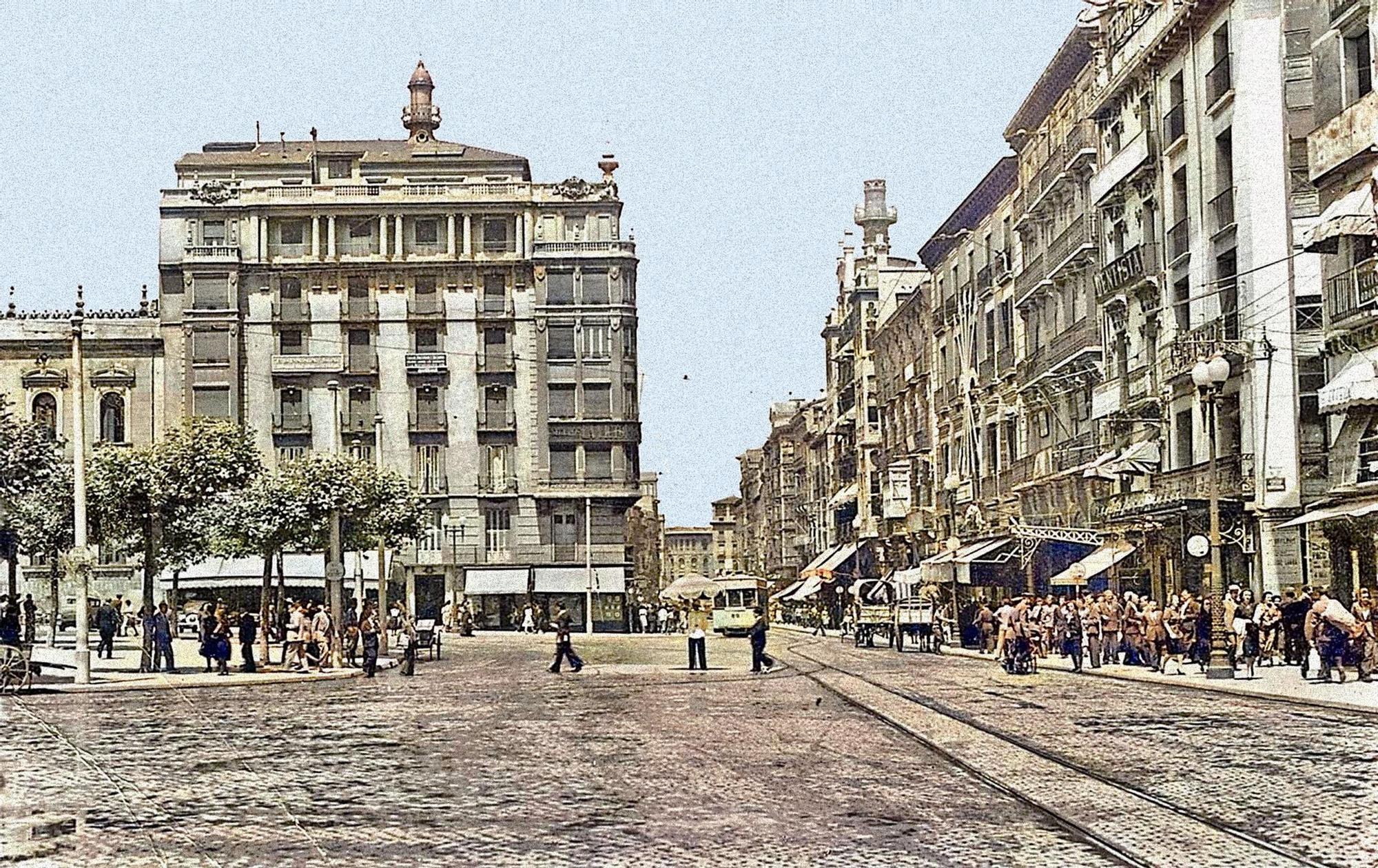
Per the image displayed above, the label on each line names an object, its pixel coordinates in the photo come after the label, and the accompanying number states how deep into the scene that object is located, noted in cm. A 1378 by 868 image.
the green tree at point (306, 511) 5391
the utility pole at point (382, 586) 5086
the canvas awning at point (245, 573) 7656
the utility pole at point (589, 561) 8475
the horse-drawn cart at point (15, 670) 3238
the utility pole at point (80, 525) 3500
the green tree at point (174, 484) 5006
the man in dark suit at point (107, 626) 4547
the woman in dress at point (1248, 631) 3341
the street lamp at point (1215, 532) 3316
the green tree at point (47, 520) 5341
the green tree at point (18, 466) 4238
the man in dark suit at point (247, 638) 4062
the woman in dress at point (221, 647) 4034
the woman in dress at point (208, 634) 4066
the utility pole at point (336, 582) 4219
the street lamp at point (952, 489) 7088
